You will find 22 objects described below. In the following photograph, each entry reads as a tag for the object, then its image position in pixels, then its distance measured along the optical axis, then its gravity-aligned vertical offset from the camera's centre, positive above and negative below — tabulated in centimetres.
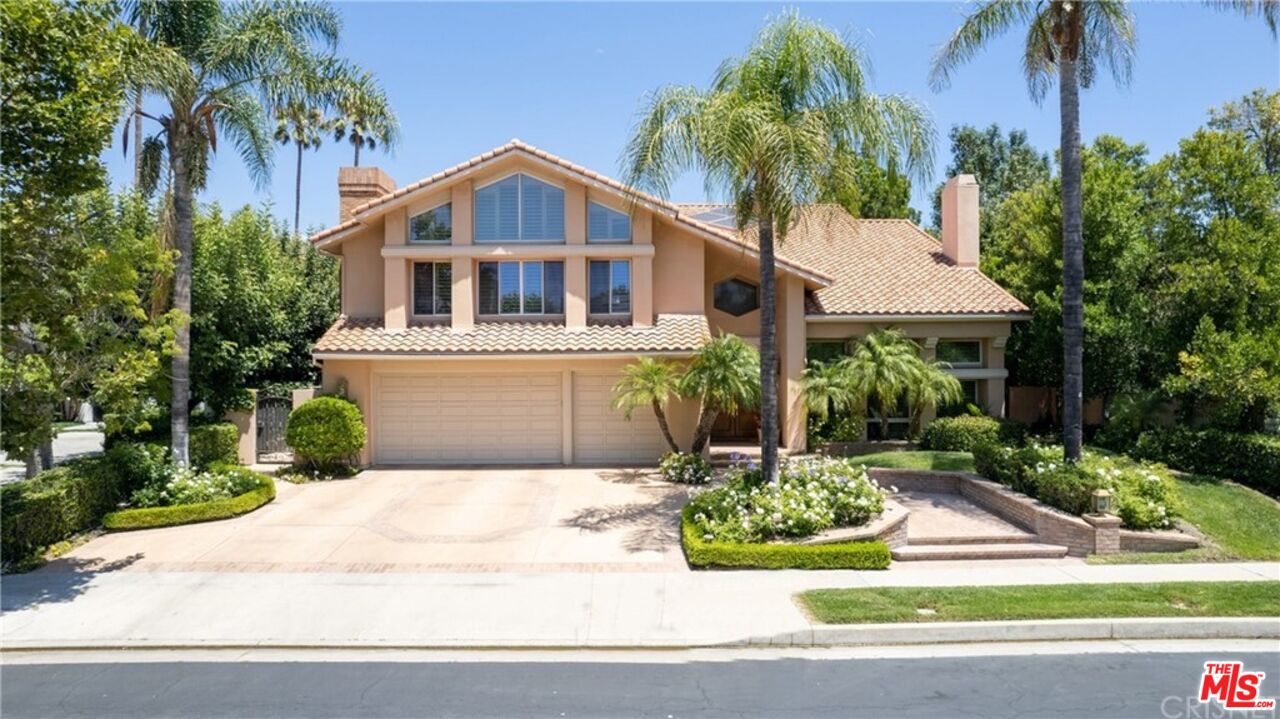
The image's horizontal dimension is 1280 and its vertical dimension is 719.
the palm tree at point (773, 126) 1130 +359
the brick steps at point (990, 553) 1133 -275
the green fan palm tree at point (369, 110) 1519 +515
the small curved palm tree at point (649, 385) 1639 -38
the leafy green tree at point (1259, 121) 2216 +714
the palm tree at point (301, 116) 1469 +490
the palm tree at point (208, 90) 1391 +518
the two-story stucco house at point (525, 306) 1847 +152
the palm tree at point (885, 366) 1758 -1
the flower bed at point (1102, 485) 1160 -189
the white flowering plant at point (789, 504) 1111 -207
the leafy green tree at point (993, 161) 4391 +1234
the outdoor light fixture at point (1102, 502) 1138 -203
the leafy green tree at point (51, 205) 887 +208
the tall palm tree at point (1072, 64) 1273 +509
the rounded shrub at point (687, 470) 1642 -220
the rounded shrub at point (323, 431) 1708 -136
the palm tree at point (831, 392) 1791 -60
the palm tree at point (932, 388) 1761 -51
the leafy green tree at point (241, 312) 1759 +141
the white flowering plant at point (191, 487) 1343 -210
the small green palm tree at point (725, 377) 1600 -21
